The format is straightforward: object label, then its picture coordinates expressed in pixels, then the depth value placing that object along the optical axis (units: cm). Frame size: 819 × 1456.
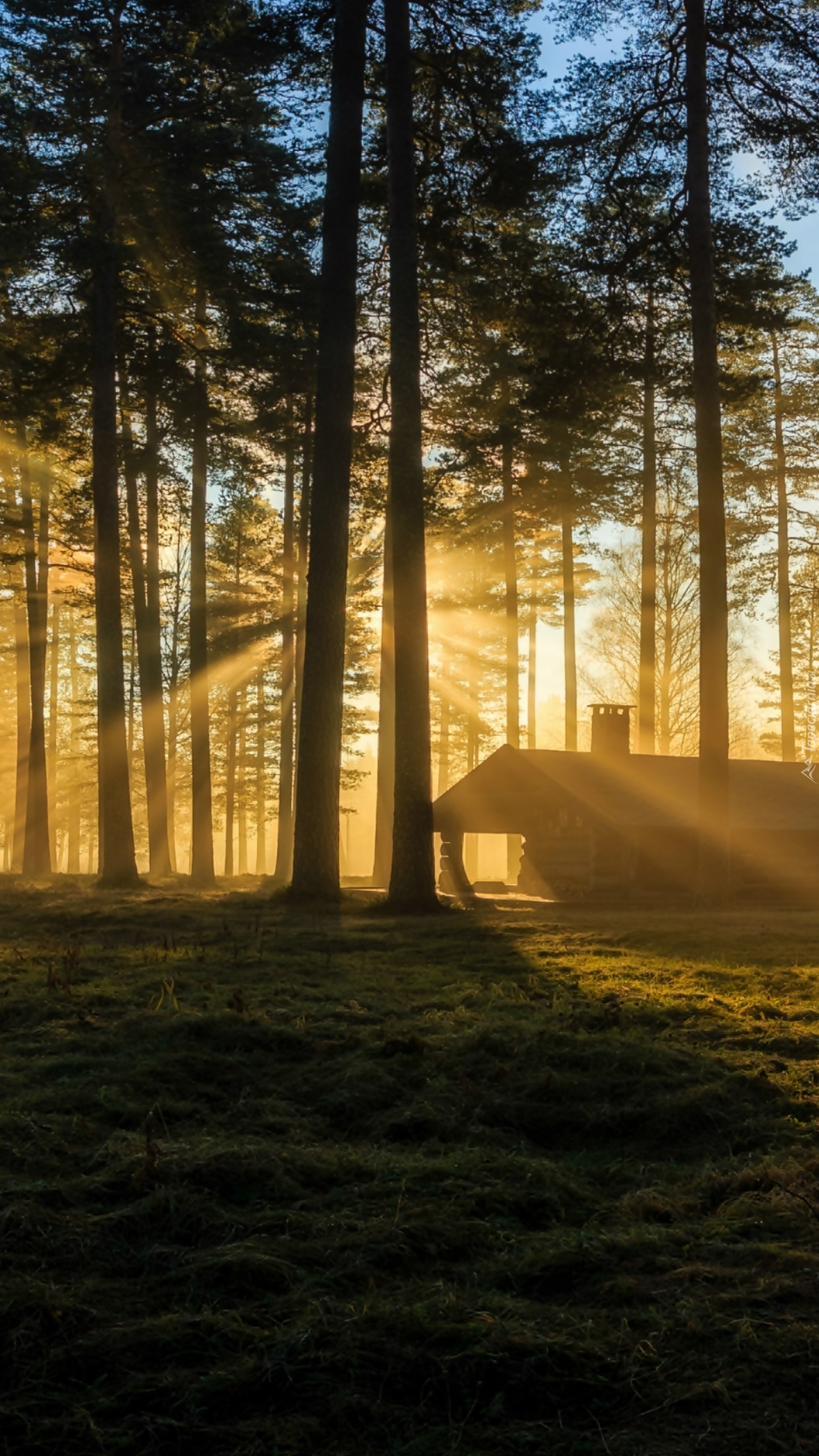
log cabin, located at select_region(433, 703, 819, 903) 2189
